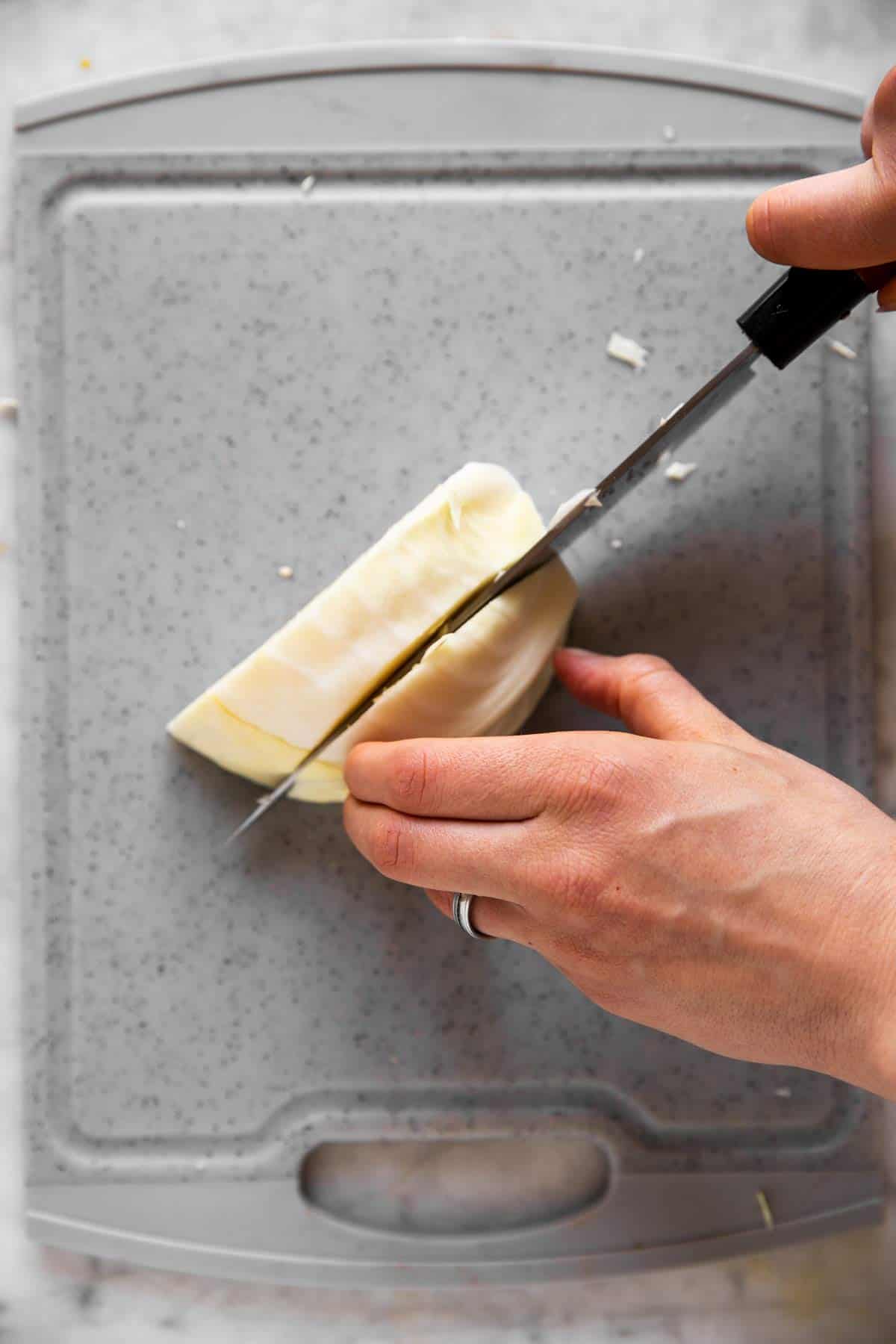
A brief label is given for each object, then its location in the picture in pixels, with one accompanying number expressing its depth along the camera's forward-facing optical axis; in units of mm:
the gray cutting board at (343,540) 714
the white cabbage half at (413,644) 681
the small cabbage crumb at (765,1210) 721
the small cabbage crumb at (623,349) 714
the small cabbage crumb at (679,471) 715
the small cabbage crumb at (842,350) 718
